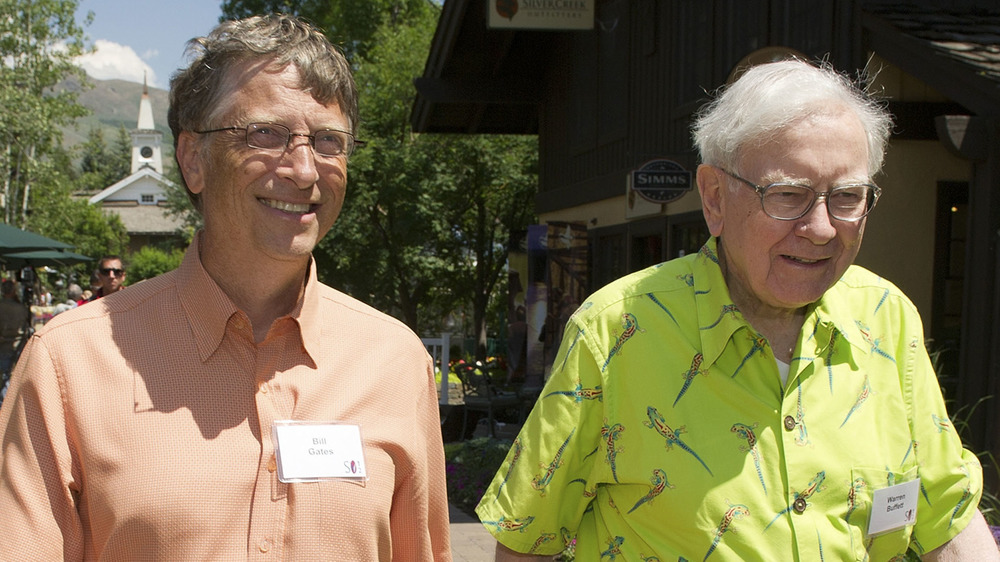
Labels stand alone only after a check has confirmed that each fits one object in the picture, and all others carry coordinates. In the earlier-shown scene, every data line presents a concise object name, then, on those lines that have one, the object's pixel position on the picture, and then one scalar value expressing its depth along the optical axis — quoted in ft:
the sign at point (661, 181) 30.60
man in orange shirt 5.95
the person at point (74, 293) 75.19
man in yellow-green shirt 6.93
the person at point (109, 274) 28.45
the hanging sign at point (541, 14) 37.91
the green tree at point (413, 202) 70.64
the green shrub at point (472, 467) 26.38
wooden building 20.10
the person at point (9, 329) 37.35
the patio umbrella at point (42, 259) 66.60
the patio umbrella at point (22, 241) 43.91
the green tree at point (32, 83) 96.48
